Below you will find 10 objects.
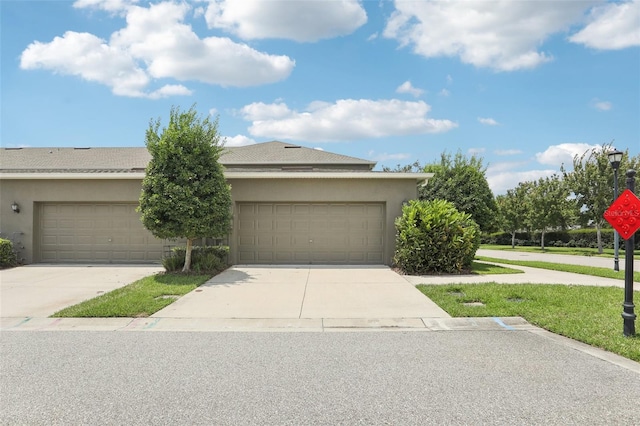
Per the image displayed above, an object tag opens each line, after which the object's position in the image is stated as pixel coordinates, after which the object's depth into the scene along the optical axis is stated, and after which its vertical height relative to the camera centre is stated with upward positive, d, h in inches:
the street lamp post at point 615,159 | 501.0 +74.8
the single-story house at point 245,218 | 563.8 +1.3
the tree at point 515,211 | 1347.2 +30.8
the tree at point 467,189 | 622.8 +47.1
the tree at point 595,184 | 973.2 +87.6
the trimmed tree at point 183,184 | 440.5 +38.5
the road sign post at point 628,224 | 224.8 -1.9
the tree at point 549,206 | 1203.2 +42.4
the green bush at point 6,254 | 524.1 -44.6
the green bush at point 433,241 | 477.1 -24.0
